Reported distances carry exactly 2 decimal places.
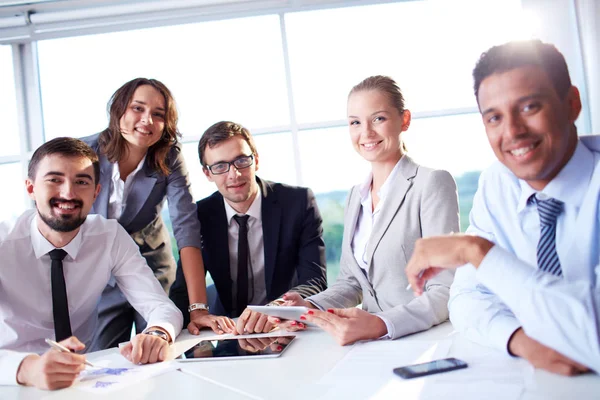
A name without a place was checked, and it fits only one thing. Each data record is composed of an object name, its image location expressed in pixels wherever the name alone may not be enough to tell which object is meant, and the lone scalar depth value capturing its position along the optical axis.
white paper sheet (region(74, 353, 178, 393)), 1.48
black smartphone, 1.27
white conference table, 1.13
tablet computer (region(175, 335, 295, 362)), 1.68
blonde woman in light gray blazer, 1.76
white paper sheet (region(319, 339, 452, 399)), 1.25
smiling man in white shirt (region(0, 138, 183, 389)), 2.12
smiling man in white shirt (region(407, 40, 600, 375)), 1.17
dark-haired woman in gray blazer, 2.82
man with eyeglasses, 2.82
